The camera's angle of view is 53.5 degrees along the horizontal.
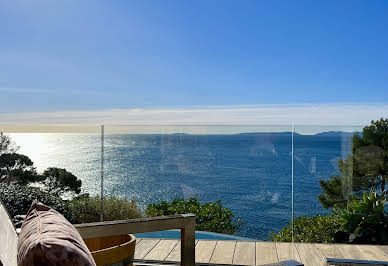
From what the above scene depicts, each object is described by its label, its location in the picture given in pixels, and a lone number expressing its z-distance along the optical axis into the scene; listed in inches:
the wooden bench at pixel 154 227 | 62.5
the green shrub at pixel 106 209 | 139.5
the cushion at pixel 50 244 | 27.4
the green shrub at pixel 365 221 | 117.0
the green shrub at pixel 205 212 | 132.0
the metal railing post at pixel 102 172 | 139.8
